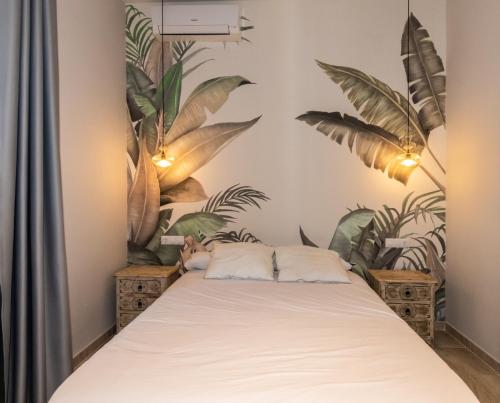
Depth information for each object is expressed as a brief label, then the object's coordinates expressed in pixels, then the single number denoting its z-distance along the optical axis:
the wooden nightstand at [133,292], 2.97
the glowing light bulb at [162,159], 3.19
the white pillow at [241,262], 2.75
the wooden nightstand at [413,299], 2.82
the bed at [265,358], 1.18
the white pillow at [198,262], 3.05
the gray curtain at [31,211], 1.75
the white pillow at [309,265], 2.70
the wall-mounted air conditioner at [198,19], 3.15
